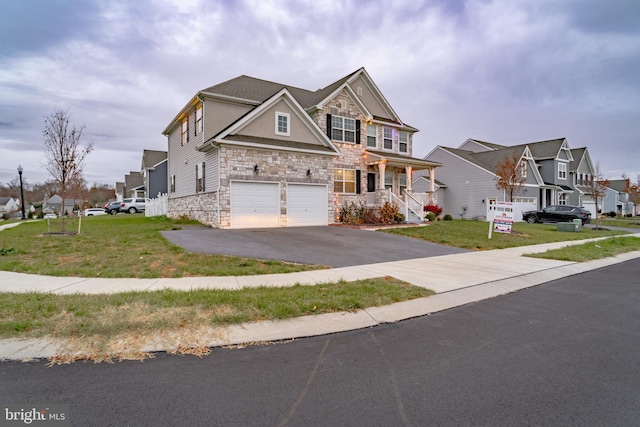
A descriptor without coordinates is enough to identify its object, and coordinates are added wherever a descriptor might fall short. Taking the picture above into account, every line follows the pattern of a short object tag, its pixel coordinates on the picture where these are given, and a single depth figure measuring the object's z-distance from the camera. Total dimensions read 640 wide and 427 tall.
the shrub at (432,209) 24.14
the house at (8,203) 79.53
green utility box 21.00
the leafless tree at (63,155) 13.41
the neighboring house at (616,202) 59.72
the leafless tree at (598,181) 28.36
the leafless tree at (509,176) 22.02
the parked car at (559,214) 28.31
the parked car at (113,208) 38.41
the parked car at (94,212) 40.56
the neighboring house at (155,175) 37.78
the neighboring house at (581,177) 40.56
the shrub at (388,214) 19.89
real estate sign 15.54
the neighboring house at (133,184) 50.98
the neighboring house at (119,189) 62.66
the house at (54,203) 54.33
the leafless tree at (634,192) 35.12
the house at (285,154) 16.62
